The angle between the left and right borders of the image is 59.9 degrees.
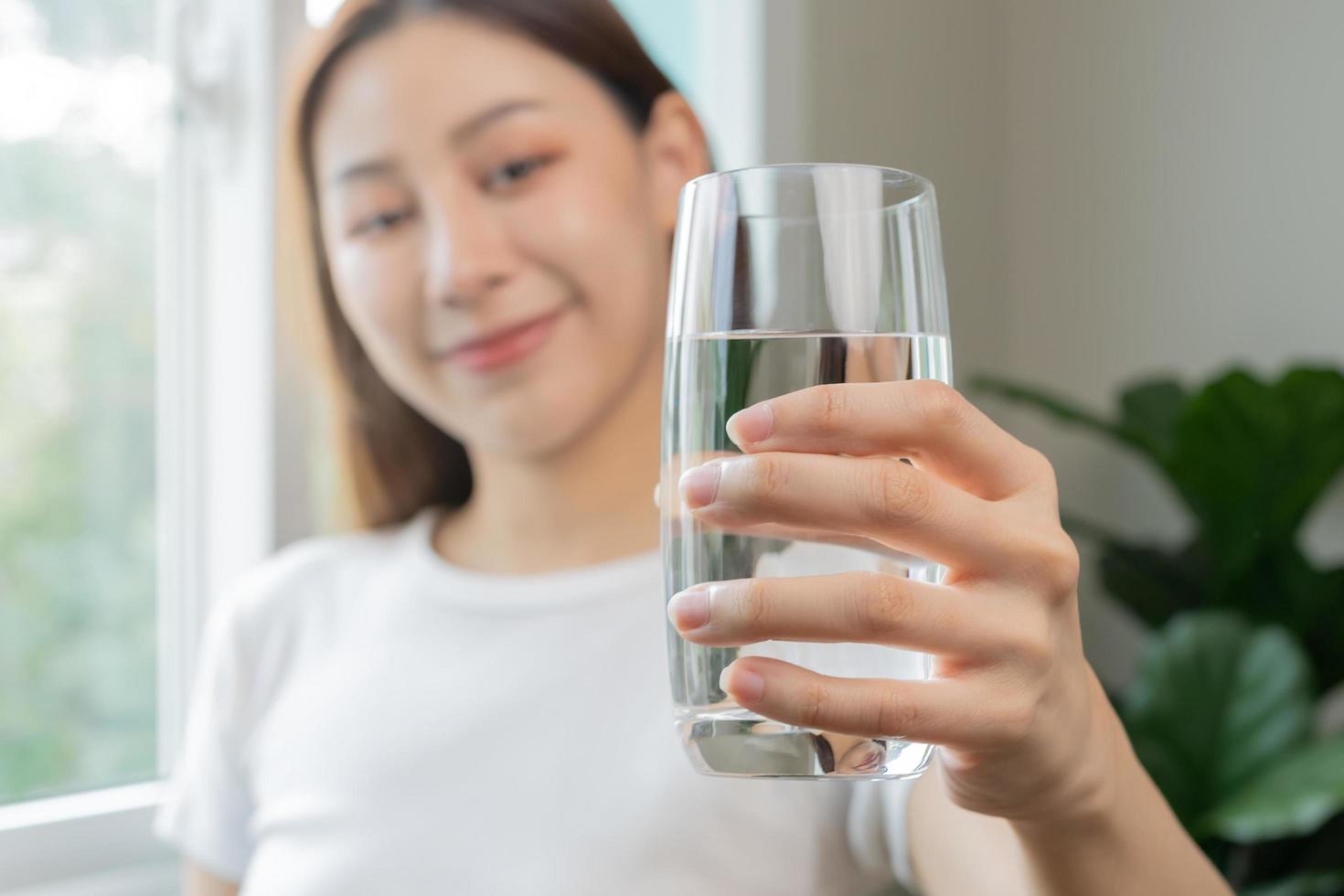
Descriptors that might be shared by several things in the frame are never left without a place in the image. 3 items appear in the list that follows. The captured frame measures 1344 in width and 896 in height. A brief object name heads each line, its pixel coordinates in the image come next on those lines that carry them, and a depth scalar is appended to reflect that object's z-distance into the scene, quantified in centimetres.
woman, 82
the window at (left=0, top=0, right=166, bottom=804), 137
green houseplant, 131
